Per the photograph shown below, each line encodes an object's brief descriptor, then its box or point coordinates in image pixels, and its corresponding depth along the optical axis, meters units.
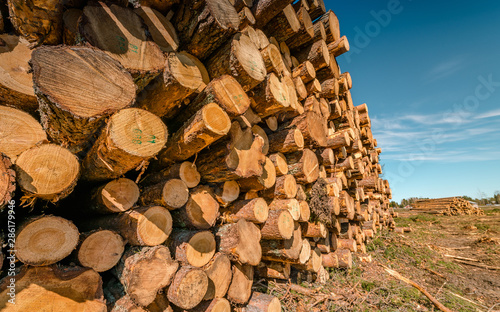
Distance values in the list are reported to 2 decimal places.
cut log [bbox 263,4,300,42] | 2.83
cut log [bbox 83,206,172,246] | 1.69
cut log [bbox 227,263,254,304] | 2.24
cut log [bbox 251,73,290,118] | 2.32
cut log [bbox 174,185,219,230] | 2.05
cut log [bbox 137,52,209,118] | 1.69
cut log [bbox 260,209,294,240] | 2.43
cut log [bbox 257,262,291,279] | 2.96
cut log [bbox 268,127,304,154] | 2.77
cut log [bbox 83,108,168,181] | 1.30
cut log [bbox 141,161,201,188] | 2.02
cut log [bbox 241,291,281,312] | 2.27
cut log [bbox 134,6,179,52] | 1.77
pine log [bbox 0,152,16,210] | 1.07
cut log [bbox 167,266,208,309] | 1.63
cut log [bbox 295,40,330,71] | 3.44
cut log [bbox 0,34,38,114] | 1.42
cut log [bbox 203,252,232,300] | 1.98
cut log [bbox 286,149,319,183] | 2.99
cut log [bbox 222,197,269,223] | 2.34
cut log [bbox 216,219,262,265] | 2.10
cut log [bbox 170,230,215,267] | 1.88
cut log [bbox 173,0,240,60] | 1.78
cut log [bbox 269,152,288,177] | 2.74
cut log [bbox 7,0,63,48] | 1.35
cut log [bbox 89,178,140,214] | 1.78
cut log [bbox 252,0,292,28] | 2.43
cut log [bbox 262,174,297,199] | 2.75
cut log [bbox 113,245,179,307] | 1.54
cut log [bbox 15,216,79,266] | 1.25
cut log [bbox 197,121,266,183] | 2.06
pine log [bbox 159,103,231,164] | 1.67
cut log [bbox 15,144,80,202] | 1.18
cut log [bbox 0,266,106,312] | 1.21
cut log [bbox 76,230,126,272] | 1.53
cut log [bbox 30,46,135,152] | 1.13
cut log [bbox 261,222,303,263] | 2.66
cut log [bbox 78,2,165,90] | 1.41
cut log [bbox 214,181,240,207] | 2.38
